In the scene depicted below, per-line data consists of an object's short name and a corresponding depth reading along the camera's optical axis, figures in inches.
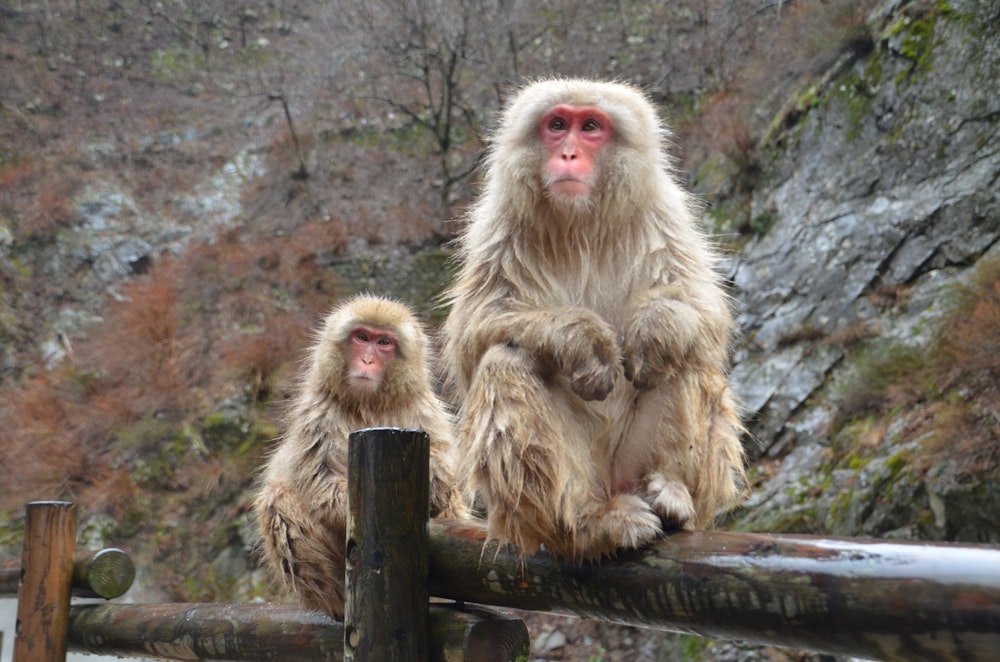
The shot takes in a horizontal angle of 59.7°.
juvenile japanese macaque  123.8
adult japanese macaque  87.6
